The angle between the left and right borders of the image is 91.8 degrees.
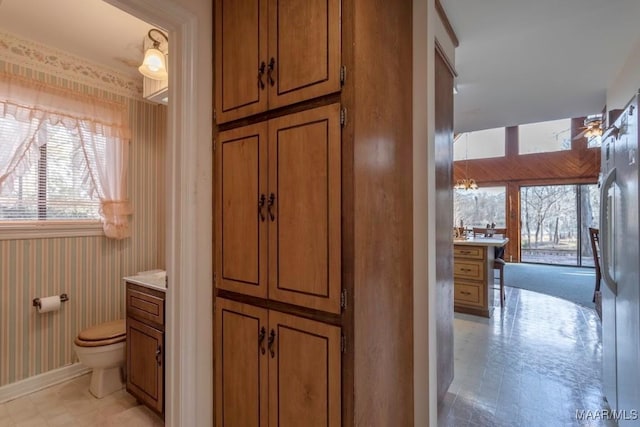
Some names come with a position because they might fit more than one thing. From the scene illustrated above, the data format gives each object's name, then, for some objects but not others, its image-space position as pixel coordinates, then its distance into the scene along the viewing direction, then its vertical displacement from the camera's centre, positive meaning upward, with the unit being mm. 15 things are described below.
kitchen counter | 3719 -747
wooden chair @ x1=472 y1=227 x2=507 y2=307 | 4172 -635
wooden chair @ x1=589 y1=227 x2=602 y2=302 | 3799 -385
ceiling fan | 3914 +1093
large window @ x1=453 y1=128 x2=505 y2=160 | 8892 +2068
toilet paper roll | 2252 -653
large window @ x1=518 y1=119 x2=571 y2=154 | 8086 +2087
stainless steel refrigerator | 1450 -255
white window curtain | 2156 +622
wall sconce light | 1920 +955
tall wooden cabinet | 1072 +7
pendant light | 6082 +599
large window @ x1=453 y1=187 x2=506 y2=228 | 8891 +244
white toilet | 2055 -934
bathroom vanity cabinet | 1809 -796
